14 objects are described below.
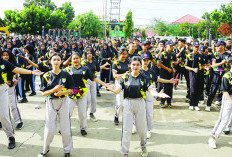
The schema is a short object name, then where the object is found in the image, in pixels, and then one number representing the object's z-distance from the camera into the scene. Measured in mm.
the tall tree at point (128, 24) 58281
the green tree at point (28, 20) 37750
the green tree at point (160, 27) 55038
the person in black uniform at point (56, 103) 3730
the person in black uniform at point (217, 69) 6652
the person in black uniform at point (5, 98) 4164
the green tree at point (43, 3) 52431
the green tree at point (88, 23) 45281
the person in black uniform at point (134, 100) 3738
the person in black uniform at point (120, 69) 5395
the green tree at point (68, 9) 55188
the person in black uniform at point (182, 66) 8157
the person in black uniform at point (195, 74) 6859
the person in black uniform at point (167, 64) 6875
